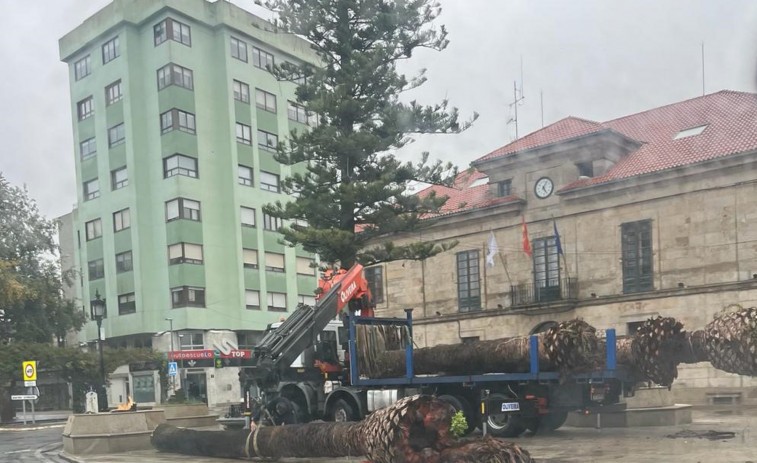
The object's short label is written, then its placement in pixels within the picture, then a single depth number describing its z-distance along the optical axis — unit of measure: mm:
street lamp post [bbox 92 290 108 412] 21703
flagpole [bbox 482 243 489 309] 26541
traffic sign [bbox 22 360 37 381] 23917
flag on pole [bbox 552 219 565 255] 17359
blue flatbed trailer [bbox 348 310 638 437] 10844
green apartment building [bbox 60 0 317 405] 30047
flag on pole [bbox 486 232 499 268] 21688
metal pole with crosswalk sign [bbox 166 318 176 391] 37384
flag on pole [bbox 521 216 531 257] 17694
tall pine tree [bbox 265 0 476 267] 17422
